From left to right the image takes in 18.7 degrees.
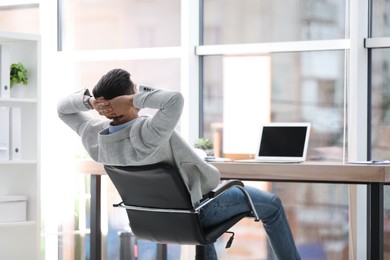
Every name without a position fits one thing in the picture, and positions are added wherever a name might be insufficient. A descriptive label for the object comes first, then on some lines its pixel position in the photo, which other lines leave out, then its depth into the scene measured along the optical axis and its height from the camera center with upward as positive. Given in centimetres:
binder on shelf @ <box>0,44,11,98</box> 704 +32
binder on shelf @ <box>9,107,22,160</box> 714 -6
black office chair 517 -37
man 510 -7
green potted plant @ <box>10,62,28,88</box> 722 +30
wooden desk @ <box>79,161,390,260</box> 600 -28
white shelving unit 733 -28
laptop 699 -11
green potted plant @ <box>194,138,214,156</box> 749 -14
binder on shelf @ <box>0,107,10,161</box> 709 -5
